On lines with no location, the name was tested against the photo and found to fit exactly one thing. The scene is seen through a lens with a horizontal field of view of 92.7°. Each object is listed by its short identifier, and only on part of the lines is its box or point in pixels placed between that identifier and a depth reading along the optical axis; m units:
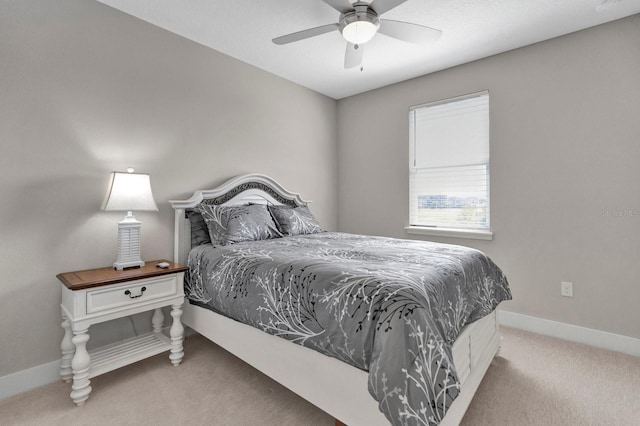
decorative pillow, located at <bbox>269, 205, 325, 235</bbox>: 2.94
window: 3.12
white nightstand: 1.73
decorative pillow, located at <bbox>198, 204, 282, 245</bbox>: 2.47
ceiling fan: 1.88
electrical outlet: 2.62
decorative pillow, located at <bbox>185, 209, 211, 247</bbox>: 2.58
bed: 1.12
